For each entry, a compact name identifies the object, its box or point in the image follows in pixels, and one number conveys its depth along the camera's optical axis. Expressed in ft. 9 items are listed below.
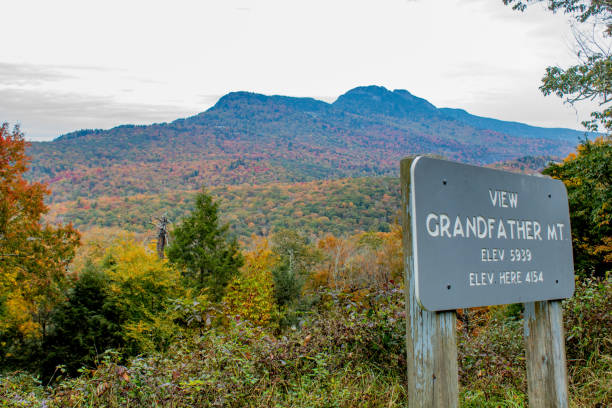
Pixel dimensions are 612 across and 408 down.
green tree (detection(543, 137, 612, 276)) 33.88
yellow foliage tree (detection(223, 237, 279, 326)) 84.79
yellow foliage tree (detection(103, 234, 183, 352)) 61.21
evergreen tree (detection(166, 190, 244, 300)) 97.45
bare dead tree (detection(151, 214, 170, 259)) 84.39
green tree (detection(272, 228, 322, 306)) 105.50
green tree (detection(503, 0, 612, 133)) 34.65
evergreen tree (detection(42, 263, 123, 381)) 59.21
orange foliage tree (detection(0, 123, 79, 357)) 54.75
